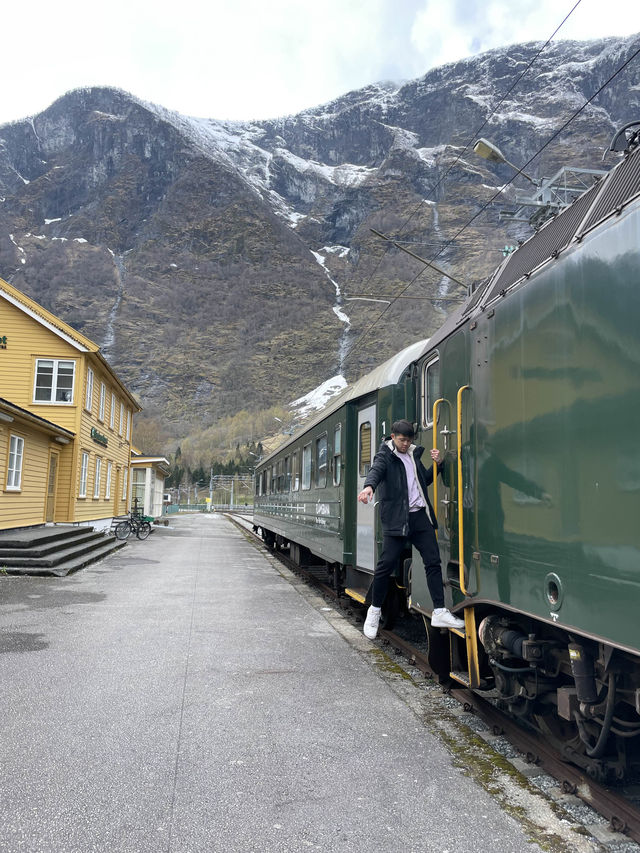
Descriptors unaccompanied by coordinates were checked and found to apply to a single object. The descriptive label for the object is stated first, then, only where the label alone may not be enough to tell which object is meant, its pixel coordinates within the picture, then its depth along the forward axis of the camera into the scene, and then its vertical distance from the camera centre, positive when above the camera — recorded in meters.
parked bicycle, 25.34 -0.92
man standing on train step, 5.07 +0.07
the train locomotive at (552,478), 2.74 +0.17
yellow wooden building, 18.94 +3.35
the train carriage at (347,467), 7.24 +0.62
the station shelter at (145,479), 37.56 +1.58
